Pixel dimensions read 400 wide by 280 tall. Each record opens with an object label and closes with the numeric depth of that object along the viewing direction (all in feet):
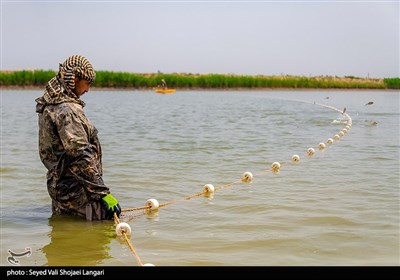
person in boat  145.69
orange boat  131.99
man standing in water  17.06
